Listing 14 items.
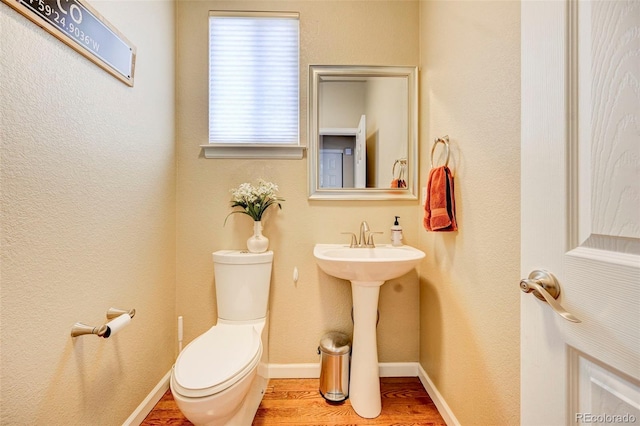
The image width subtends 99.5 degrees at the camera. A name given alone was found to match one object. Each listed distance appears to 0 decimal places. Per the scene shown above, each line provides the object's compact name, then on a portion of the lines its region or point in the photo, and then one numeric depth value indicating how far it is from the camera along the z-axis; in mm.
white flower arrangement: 1595
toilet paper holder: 940
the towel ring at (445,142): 1337
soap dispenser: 1643
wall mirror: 1727
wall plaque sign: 840
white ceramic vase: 1606
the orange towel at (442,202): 1240
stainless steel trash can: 1499
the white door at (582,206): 397
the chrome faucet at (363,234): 1617
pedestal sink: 1319
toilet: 1007
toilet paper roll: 951
